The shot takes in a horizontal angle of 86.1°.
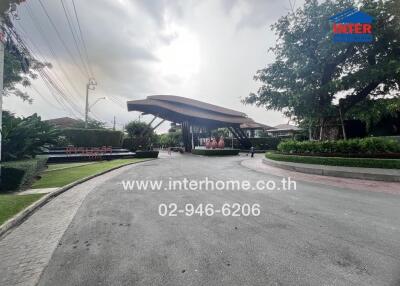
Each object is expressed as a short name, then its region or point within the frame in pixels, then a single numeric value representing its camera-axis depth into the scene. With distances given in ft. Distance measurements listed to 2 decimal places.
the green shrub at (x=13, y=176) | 24.79
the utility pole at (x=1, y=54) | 26.50
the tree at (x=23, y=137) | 29.96
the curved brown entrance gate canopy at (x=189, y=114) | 98.48
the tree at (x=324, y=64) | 50.11
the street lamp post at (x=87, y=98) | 103.70
